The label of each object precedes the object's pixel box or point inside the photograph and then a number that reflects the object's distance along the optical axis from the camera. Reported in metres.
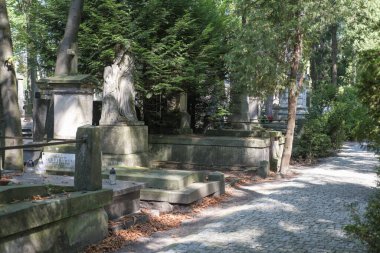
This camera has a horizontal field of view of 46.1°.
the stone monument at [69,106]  10.76
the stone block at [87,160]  6.55
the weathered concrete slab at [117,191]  7.38
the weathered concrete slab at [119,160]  11.41
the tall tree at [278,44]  13.23
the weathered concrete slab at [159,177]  9.23
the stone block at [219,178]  10.88
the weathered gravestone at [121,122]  11.56
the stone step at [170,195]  8.98
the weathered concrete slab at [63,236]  5.01
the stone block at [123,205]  7.47
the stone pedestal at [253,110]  19.75
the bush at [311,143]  18.23
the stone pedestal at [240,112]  18.09
